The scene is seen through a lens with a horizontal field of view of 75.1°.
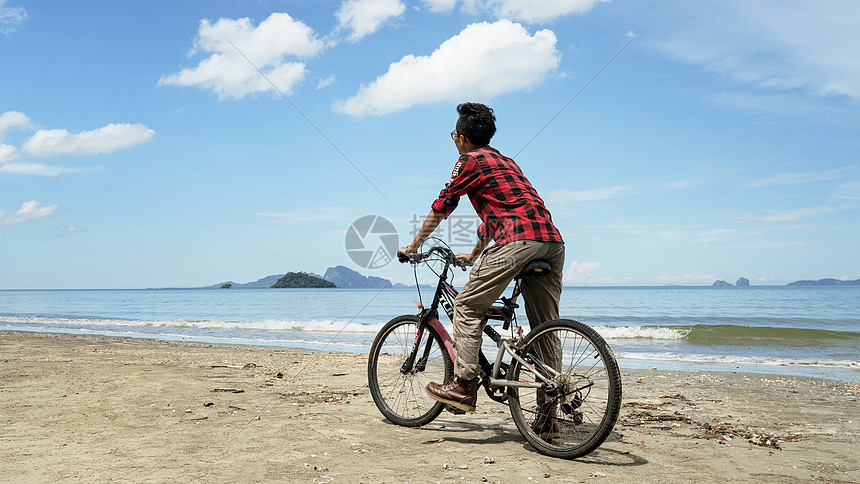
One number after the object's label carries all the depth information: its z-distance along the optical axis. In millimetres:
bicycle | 3199
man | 3365
